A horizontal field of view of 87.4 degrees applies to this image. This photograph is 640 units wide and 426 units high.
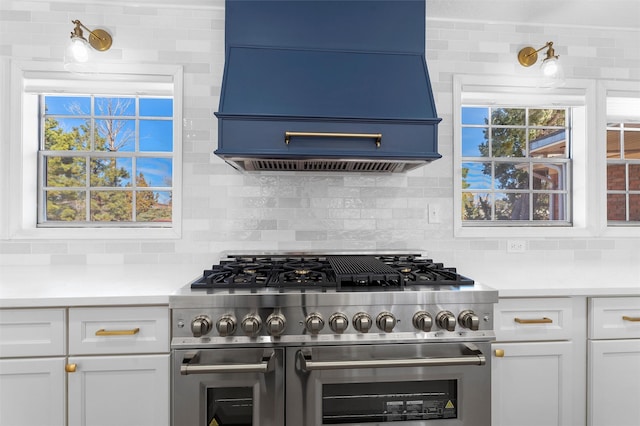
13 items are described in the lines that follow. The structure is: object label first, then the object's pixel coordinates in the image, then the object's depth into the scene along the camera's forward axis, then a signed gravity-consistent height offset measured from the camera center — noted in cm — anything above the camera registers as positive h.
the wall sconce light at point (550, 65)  206 +92
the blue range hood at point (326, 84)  164 +65
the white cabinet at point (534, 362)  152 -67
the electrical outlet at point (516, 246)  228 -22
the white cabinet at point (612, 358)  155 -67
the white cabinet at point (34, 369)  135 -64
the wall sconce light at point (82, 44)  181 +94
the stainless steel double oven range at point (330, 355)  125 -54
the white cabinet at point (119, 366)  137 -64
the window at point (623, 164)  252 +38
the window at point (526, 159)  231 +40
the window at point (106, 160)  223 +35
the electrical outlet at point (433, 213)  222 +0
